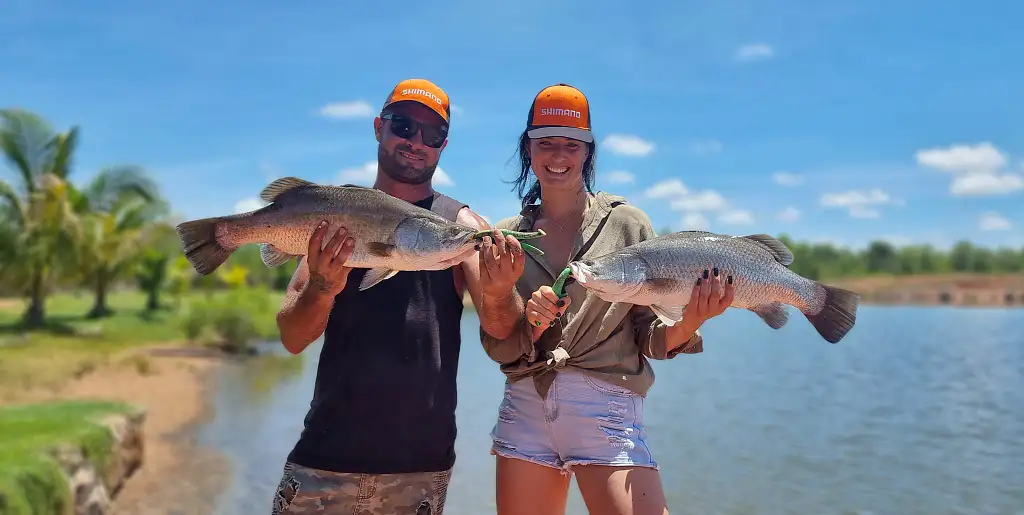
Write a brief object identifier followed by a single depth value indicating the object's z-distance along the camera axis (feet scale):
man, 11.50
